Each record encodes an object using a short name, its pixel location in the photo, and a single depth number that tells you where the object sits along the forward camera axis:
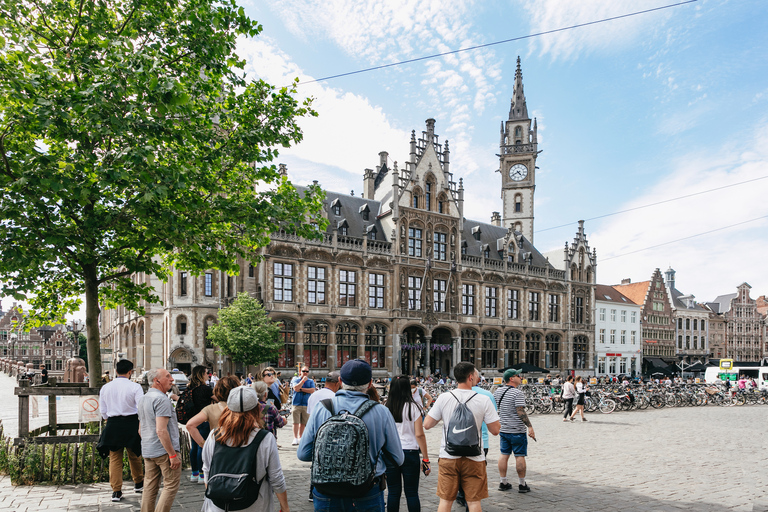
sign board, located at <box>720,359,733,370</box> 44.84
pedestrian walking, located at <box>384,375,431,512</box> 5.99
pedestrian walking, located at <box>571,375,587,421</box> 18.02
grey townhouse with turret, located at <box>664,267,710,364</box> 67.62
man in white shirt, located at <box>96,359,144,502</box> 7.00
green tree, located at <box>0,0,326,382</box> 7.50
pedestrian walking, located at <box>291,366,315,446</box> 11.72
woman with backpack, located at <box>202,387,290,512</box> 3.82
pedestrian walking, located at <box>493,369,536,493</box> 7.93
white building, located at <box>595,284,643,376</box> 57.19
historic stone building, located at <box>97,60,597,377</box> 34.44
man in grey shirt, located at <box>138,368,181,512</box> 5.87
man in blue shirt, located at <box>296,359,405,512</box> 4.16
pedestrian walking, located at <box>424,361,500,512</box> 5.54
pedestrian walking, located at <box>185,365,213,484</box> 7.48
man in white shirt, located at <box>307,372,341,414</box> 5.85
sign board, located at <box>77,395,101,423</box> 8.91
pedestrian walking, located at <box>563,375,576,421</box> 18.19
